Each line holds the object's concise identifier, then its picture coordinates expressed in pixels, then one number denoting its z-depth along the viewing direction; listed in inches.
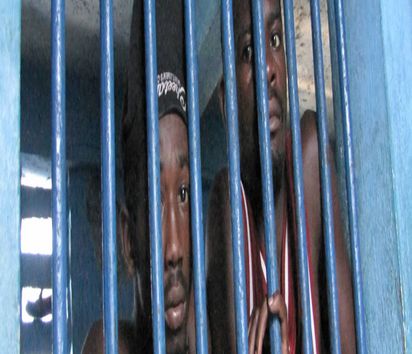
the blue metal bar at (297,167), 60.6
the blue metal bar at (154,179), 56.6
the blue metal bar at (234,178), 58.1
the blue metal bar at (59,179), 54.7
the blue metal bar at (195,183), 57.6
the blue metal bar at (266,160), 59.4
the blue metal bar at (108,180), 55.9
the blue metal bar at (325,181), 61.2
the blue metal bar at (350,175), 62.0
